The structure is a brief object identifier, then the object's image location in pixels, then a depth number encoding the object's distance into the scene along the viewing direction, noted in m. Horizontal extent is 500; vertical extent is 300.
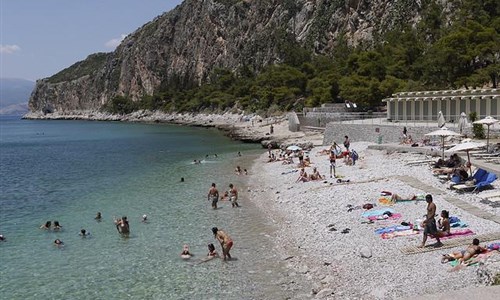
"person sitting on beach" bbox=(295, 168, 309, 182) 30.30
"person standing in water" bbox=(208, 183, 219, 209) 26.27
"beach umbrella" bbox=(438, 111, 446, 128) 34.00
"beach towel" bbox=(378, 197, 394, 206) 21.25
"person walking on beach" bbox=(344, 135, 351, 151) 36.99
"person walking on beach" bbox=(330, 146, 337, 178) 29.64
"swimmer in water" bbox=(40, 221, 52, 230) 23.16
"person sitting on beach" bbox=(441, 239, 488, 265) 13.40
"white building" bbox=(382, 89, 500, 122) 37.19
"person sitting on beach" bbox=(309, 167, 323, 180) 29.79
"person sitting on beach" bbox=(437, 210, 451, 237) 15.78
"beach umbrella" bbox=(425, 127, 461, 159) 26.72
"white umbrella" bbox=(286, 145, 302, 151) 41.56
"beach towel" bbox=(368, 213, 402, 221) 19.06
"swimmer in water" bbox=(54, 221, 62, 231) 23.02
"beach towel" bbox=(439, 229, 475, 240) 15.70
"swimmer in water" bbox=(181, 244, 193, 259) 17.97
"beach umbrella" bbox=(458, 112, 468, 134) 33.62
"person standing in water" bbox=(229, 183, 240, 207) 26.58
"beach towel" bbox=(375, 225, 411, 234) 17.38
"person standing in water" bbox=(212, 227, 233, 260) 17.67
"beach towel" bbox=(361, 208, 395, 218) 19.64
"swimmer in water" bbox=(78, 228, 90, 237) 21.84
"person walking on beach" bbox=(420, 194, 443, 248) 15.10
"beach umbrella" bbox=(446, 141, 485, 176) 22.25
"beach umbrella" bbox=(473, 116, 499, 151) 27.63
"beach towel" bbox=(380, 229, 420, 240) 16.83
